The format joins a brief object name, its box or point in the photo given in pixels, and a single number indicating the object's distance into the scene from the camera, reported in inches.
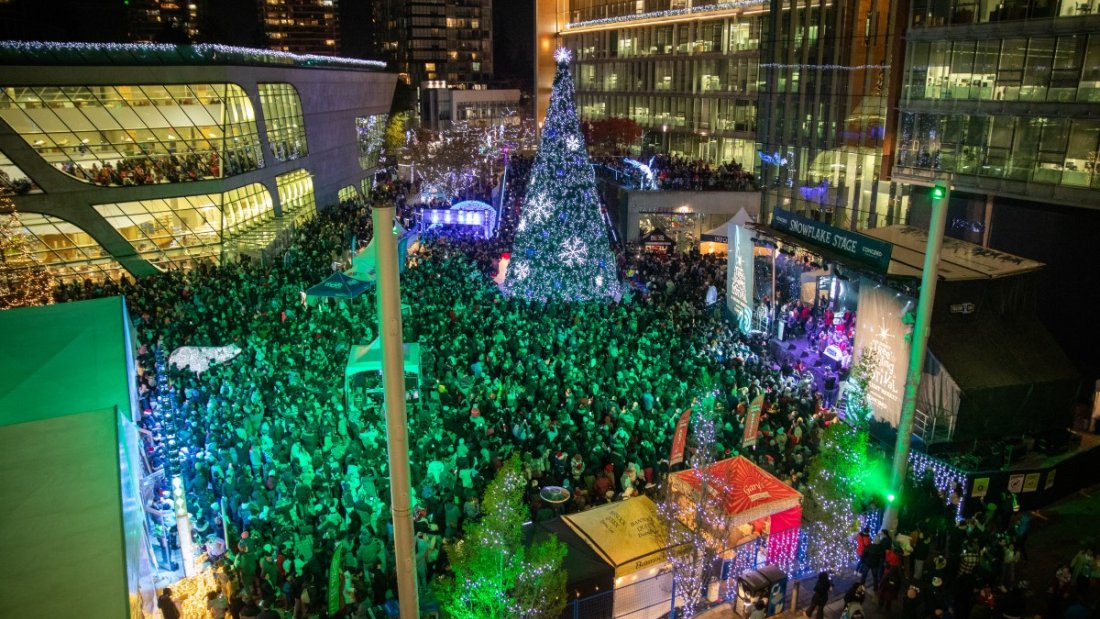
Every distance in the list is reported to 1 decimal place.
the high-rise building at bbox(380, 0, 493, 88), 4557.1
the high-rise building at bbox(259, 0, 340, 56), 6451.8
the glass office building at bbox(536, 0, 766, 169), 1711.4
